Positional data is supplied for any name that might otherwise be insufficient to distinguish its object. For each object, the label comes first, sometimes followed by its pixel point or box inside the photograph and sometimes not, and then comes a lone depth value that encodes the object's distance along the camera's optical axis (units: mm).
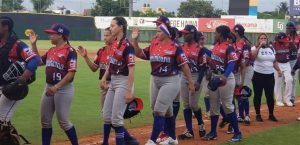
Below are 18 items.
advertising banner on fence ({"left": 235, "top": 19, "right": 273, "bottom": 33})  56875
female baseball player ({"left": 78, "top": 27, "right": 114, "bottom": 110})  8359
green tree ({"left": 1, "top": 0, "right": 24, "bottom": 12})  89375
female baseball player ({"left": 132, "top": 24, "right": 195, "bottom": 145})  7848
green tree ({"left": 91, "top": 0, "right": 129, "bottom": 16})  85688
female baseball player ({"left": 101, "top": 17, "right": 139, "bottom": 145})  7273
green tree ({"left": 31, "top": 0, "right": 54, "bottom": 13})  94938
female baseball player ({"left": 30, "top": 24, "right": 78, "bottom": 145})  7109
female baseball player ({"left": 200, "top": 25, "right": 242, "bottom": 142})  8656
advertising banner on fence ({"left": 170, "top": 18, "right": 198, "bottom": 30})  60688
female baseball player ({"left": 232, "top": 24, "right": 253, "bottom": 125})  9992
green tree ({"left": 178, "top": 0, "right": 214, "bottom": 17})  93875
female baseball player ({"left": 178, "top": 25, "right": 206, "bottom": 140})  9000
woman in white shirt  11414
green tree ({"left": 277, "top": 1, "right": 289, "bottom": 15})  114875
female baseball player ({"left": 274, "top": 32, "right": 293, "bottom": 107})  13023
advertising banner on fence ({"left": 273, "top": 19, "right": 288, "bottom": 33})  55688
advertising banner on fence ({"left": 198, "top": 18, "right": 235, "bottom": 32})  58631
